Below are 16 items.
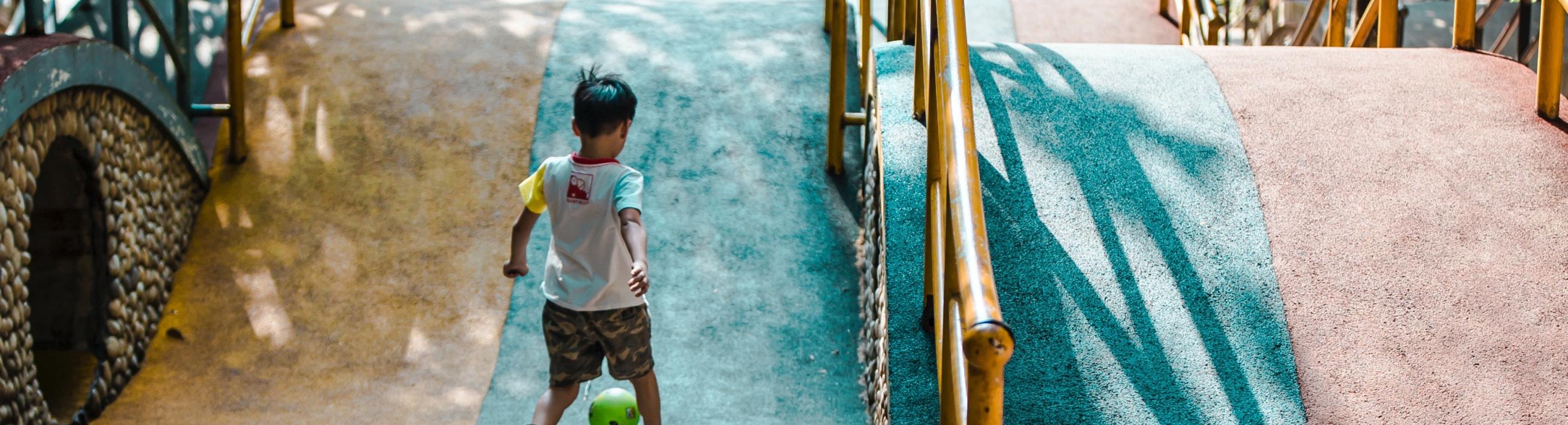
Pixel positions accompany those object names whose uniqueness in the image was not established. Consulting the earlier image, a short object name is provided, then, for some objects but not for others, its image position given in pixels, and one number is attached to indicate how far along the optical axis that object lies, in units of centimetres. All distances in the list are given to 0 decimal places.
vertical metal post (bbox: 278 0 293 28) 664
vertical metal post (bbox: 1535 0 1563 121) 422
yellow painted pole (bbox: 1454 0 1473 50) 480
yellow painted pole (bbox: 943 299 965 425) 269
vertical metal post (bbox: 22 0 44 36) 432
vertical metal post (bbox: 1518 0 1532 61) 563
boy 346
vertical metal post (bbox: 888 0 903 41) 551
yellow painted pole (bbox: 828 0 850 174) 551
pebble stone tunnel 404
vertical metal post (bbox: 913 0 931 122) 397
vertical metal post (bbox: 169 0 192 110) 573
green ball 398
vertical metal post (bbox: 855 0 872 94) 558
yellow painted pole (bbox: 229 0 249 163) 570
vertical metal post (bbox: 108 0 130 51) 516
